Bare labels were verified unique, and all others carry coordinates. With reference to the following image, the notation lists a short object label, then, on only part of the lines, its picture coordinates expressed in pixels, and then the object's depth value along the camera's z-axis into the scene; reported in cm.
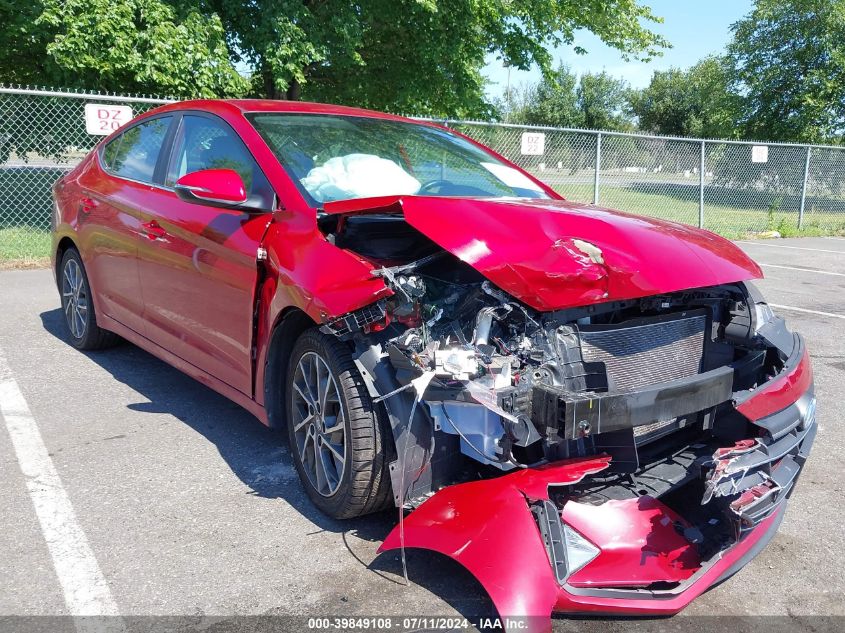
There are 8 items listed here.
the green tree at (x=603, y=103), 5566
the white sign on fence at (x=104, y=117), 905
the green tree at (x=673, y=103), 4856
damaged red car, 242
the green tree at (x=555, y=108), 5456
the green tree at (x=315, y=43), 1070
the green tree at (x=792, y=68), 2284
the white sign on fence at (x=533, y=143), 1138
